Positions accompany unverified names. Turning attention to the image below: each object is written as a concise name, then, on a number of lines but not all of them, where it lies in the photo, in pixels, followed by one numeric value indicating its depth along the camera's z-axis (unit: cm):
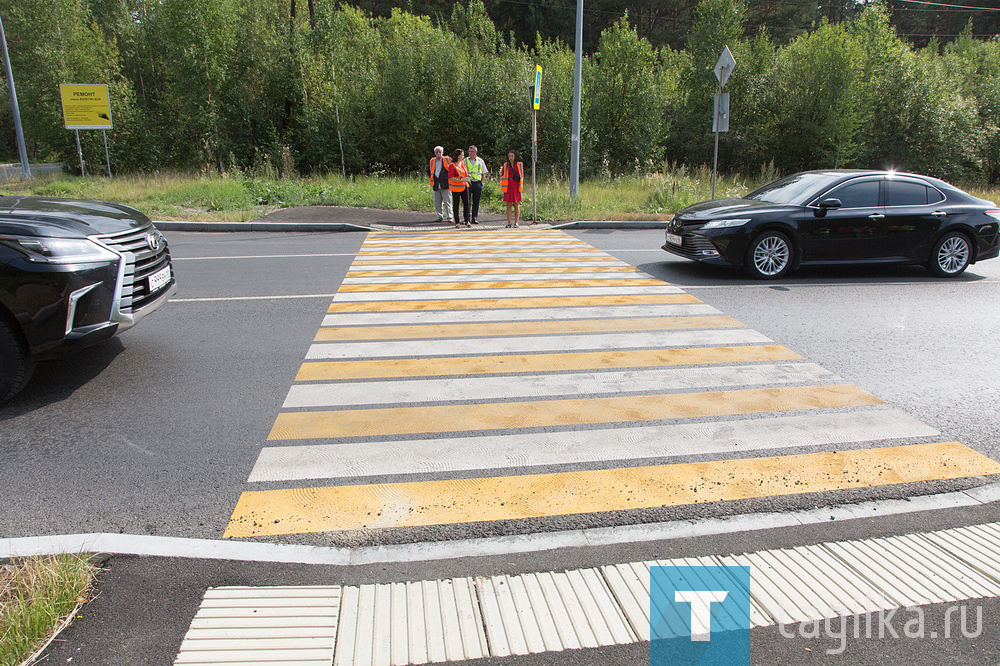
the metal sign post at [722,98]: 1565
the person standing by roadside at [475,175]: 1606
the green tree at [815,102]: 2955
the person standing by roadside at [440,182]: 1658
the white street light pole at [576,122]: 1892
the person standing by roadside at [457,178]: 1566
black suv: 485
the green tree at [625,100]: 2852
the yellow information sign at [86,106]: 2144
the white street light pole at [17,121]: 2299
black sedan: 990
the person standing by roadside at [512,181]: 1557
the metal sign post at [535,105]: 1582
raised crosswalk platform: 385
